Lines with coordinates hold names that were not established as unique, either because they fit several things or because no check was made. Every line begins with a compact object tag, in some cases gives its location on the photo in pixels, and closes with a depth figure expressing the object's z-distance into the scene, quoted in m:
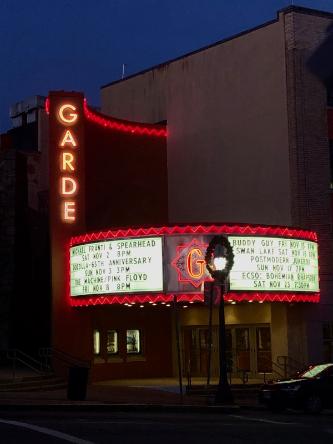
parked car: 21.88
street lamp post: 22.69
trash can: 23.05
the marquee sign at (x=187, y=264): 27.75
